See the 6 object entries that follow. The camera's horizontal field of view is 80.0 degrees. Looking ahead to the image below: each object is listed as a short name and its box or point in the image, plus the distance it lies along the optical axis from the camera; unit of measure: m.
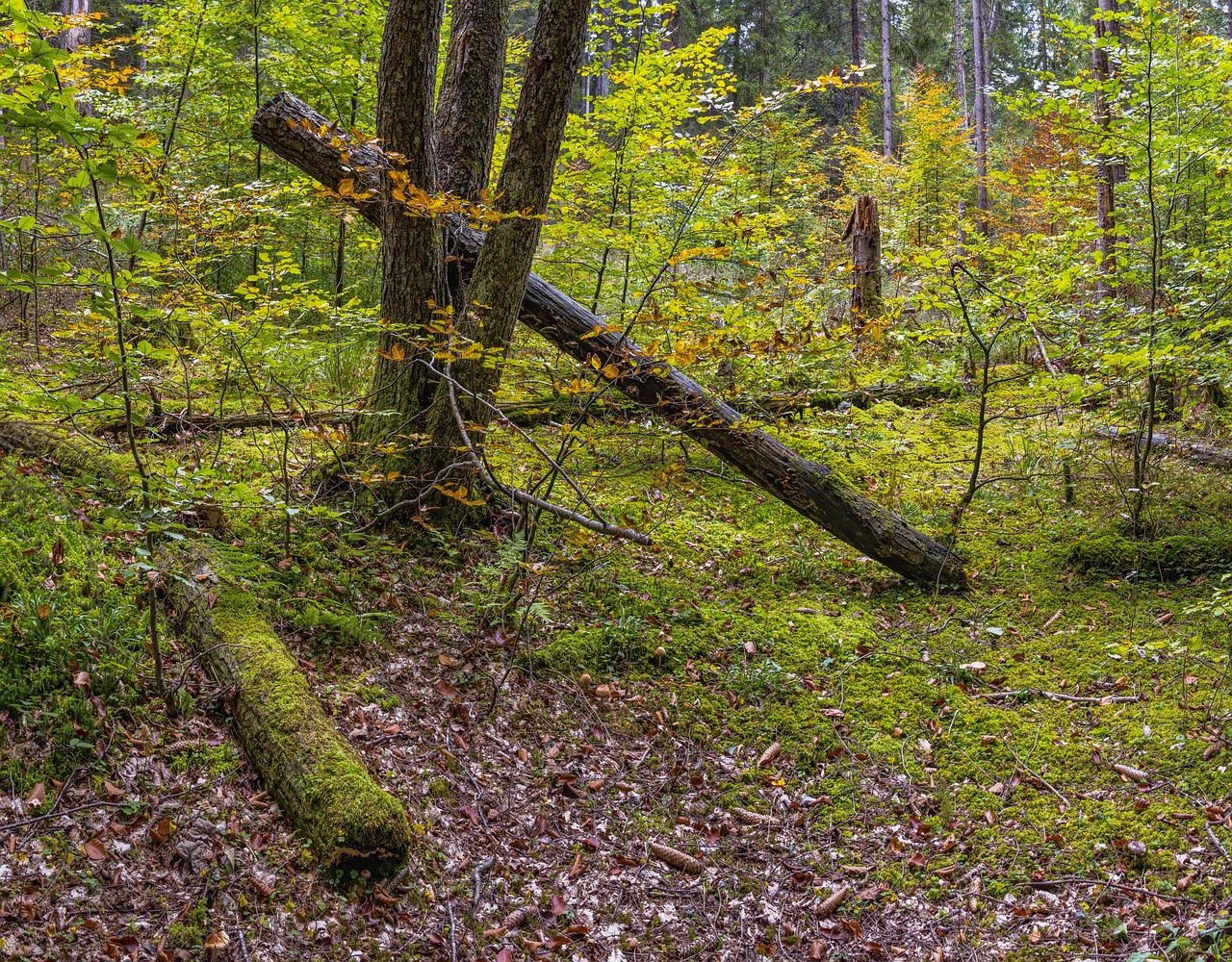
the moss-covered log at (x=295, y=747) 2.88
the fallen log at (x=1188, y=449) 7.16
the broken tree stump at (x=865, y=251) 10.23
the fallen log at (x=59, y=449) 4.76
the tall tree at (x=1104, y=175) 7.71
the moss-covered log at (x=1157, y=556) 5.57
